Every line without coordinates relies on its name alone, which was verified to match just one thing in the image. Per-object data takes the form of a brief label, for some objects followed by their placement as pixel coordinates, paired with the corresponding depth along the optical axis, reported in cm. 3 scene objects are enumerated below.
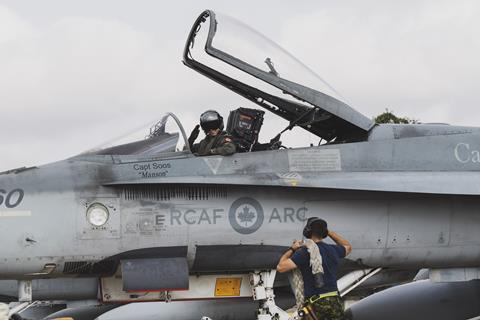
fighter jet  1659
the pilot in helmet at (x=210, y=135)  1815
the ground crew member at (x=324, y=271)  1435
